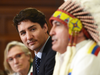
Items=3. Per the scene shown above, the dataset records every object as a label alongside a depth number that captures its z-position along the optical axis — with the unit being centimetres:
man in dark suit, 466
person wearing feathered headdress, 300
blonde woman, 644
